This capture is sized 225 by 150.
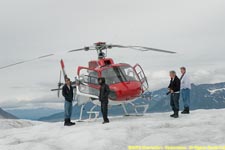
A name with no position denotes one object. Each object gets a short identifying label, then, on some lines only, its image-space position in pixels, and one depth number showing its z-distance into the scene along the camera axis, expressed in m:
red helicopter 16.83
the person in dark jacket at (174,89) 16.27
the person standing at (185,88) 17.39
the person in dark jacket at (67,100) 16.73
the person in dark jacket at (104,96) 15.84
